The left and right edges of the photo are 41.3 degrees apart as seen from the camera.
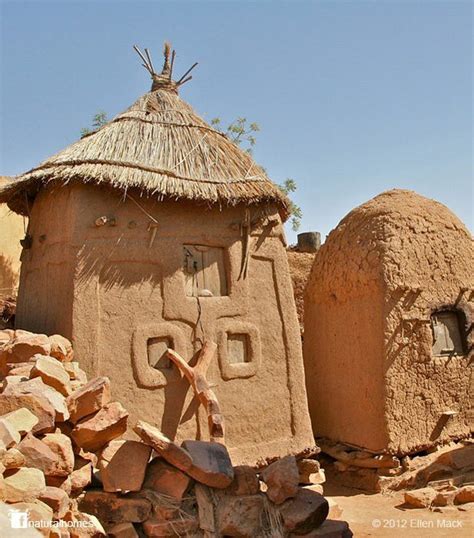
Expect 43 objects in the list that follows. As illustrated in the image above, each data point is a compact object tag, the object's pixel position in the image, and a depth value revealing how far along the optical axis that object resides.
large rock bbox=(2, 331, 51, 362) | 5.59
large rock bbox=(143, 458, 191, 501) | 5.01
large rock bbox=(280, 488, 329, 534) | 5.00
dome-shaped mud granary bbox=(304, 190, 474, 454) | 8.41
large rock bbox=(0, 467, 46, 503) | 3.92
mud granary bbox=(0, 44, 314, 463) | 6.50
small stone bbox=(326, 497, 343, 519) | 6.80
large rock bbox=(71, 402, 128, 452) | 5.06
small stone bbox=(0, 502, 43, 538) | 2.91
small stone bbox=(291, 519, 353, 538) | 4.99
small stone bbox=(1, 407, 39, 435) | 4.41
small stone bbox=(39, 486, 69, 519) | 4.20
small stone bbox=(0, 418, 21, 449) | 4.17
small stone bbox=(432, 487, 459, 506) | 7.35
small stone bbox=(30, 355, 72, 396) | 5.13
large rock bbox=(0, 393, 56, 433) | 4.60
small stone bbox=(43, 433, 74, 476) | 4.53
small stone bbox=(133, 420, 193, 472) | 4.96
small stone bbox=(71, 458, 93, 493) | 4.82
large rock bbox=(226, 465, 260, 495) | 5.20
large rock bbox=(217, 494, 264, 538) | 5.01
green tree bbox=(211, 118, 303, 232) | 18.34
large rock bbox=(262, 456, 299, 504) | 5.13
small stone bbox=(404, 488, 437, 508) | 7.44
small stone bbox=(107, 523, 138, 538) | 4.79
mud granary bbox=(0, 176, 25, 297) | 14.84
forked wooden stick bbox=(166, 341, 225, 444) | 6.37
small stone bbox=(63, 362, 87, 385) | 5.77
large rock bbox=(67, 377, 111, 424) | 5.08
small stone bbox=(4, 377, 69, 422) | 4.73
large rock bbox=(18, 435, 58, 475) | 4.36
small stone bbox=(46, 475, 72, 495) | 4.52
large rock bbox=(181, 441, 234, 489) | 5.00
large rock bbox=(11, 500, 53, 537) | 3.83
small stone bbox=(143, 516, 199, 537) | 4.87
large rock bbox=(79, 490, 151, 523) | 4.91
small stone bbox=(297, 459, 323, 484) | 7.40
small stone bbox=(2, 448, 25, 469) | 4.05
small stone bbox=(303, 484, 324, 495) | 7.33
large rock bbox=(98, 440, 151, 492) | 4.93
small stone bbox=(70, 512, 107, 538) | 4.37
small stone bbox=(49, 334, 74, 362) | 5.78
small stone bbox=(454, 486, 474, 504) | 7.38
